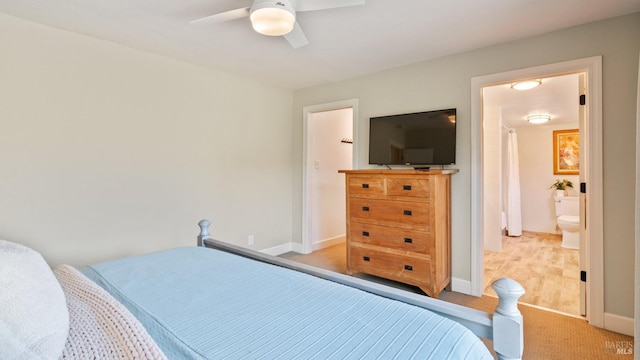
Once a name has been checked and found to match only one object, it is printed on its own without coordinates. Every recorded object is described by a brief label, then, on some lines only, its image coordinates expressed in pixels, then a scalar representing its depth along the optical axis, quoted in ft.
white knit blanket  2.52
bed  2.53
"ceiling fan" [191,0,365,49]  5.54
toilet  14.75
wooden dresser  8.82
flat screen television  9.66
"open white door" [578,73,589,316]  7.88
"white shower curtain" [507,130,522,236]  17.87
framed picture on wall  17.88
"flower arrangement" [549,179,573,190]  17.82
